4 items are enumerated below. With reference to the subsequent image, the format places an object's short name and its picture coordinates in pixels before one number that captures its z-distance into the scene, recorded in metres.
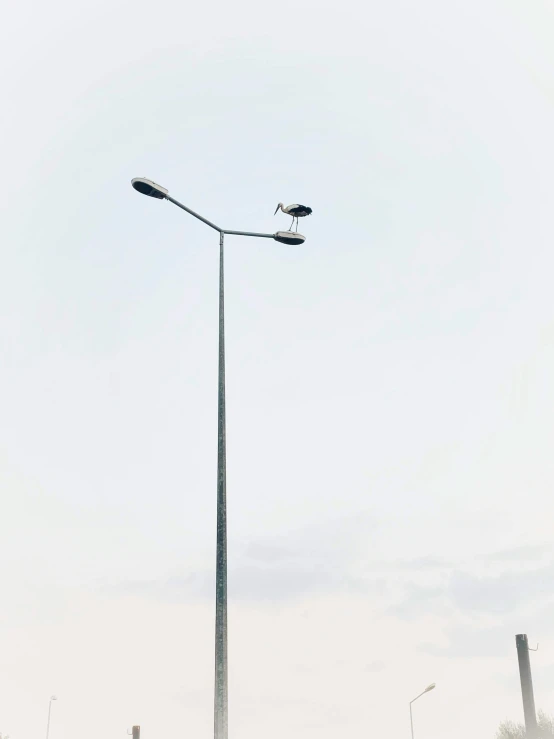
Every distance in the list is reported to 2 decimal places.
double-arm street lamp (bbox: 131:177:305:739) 12.01
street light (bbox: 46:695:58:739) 75.75
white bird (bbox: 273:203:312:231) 17.25
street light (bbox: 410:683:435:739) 48.91
